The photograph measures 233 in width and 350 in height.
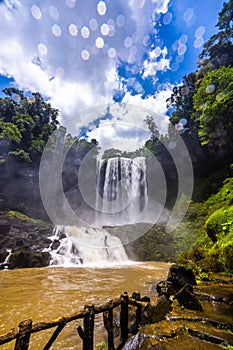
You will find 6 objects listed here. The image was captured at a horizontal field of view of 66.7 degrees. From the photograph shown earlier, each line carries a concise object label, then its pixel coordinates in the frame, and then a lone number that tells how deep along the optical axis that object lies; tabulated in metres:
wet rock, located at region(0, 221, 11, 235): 14.00
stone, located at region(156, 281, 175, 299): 4.08
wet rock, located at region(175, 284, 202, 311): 3.72
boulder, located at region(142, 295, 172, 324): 3.24
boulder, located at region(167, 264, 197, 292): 4.41
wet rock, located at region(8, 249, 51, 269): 11.48
